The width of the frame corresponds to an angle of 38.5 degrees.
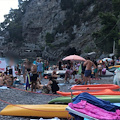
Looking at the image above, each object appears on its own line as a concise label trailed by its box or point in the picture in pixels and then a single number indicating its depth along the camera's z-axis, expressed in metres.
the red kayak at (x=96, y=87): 7.73
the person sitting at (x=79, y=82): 10.98
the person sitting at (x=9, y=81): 9.75
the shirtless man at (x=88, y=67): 9.52
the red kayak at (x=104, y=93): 6.60
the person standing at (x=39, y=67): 12.08
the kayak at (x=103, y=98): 5.61
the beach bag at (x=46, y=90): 8.30
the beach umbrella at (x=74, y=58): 12.30
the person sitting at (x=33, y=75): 8.12
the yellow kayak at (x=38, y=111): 5.09
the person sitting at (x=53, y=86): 8.26
